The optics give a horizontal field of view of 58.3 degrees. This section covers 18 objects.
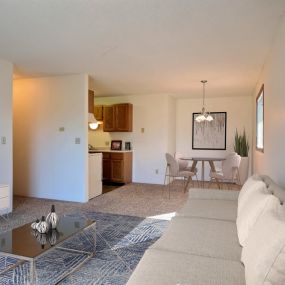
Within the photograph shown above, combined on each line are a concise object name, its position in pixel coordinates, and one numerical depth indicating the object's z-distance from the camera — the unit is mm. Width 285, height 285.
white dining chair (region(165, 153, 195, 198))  4996
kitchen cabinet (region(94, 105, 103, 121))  6672
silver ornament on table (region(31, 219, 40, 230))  2078
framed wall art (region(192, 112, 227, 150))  6598
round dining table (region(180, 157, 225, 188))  5161
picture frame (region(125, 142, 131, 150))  6562
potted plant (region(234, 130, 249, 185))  5973
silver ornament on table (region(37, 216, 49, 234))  2035
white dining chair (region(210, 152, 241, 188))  4822
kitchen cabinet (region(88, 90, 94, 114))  4922
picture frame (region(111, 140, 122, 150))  6656
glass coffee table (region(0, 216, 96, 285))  1725
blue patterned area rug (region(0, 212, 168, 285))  1976
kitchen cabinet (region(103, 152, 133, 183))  6145
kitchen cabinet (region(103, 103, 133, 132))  6363
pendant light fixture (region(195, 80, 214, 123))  5250
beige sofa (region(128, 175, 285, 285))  1201
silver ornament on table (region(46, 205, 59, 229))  2102
